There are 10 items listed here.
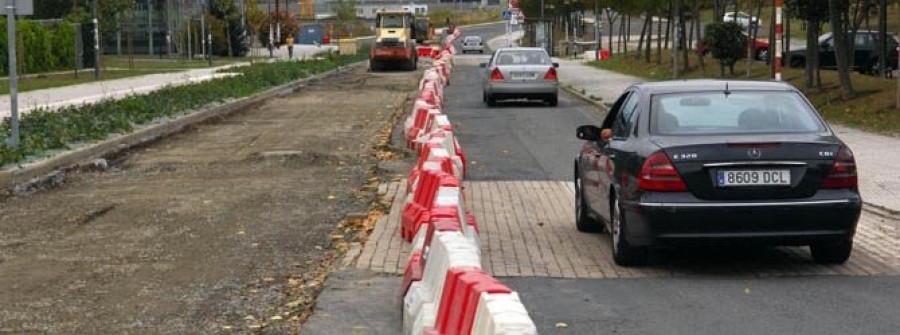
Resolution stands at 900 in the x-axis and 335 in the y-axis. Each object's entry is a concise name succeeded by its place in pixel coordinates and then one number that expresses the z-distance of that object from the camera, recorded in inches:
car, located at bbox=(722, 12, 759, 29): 2544.5
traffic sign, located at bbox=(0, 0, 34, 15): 701.0
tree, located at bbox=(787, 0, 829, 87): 1174.3
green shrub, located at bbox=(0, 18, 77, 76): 1858.6
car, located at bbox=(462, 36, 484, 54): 3698.3
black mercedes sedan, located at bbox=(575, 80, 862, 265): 368.2
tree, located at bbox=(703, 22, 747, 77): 1482.5
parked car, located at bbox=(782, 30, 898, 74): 1683.1
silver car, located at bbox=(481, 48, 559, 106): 1269.7
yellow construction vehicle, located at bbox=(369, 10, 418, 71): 2322.1
